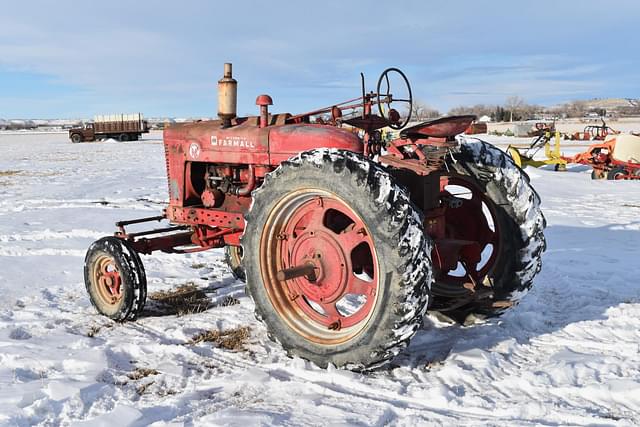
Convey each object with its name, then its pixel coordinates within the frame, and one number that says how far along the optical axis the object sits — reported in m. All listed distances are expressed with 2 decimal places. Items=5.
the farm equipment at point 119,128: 48.12
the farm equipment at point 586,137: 18.92
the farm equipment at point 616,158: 15.34
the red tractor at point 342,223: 3.08
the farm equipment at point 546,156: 15.92
